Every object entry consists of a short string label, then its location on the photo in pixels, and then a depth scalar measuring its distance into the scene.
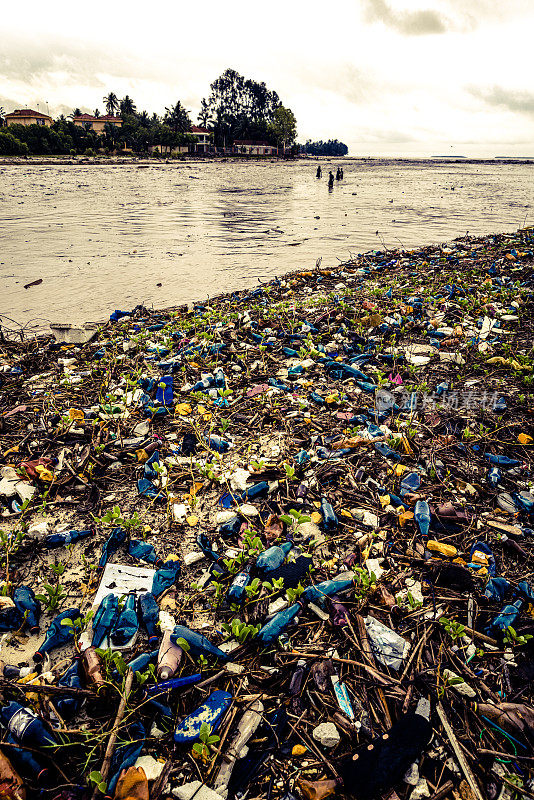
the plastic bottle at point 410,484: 2.88
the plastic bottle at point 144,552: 2.46
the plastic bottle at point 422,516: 2.55
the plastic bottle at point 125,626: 1.99
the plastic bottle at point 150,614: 2.05
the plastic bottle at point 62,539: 2.57
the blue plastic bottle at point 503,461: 3.11
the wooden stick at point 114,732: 1.51
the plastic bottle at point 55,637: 1.94
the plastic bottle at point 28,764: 1.50
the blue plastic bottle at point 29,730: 1.56
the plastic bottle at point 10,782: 1.42
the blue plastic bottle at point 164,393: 4.15
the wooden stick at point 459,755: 1.48
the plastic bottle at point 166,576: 2.28
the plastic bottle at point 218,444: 3.45
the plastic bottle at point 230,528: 2.64
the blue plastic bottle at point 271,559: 2.32
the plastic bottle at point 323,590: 2.15
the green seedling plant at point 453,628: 1.92
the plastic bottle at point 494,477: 2.95
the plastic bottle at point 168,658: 1.81
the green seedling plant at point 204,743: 1.56
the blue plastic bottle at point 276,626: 1.97
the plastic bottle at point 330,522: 2.63
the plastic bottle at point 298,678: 1.79
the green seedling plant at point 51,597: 2.11
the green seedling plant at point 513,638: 1.90
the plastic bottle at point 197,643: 1.89
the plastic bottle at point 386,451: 3.21
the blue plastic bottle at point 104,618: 1.99
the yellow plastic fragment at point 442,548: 2.37
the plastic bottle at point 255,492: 2.95
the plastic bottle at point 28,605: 2.08
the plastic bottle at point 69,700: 1.68
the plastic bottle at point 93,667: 1.78
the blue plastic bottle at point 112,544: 2.45
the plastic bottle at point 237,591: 2.18
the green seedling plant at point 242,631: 1.94
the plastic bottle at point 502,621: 1.97
